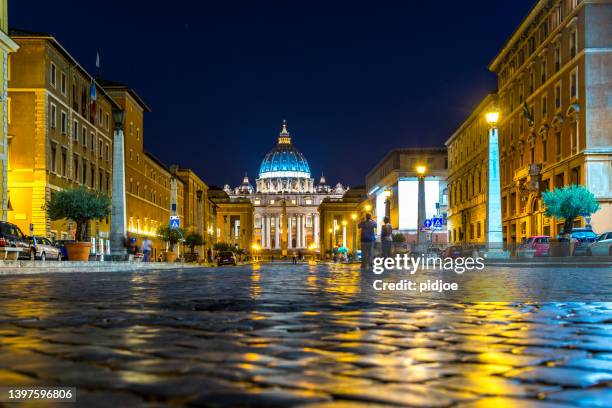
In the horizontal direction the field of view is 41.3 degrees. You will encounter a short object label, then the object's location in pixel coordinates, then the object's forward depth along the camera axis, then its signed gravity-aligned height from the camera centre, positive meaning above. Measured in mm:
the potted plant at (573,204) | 44000 +2086
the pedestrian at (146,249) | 46969 -289
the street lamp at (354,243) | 72262 +0
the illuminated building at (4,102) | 41500 +7428
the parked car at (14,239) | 29197 +218
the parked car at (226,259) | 68125 -1294
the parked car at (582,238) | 34188 +195
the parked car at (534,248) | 35375 -267
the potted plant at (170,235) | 58069 +771
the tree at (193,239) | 82188 +486
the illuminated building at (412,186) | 102000 +7270
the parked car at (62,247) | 40062 -128
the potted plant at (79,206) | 39875 +1908
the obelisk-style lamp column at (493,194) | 35875 +2150
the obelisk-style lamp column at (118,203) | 37412 +1919
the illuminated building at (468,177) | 72188 +6599
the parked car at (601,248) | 33938 -263
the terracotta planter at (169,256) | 57562 -868
